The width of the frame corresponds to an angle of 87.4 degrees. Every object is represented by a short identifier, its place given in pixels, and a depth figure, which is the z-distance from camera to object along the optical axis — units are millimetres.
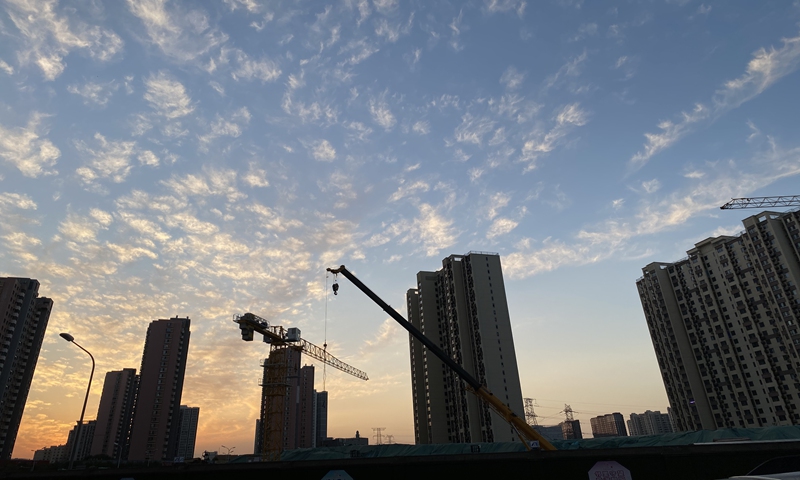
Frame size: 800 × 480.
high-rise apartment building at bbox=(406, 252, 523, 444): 93062
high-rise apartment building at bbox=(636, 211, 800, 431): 85062
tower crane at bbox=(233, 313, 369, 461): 71938
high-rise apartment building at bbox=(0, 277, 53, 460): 96188
